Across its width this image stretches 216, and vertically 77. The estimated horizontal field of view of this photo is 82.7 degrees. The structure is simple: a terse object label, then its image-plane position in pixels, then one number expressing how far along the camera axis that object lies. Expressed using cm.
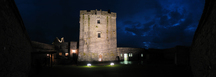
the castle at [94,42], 2448
